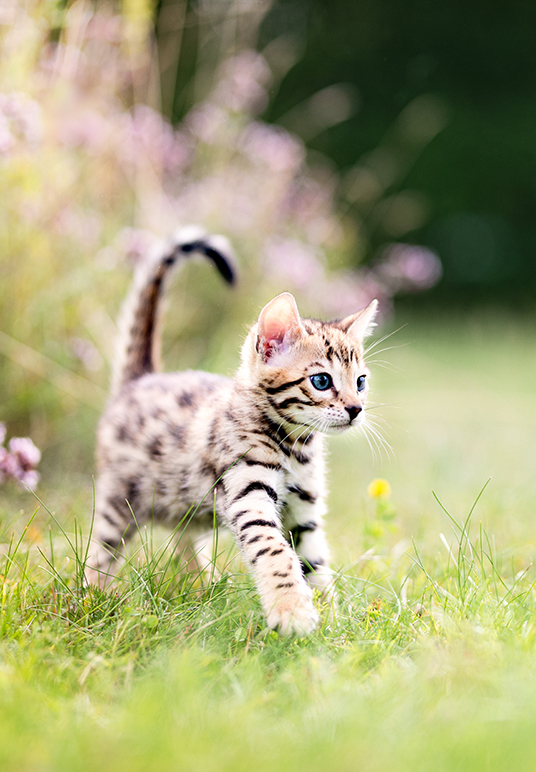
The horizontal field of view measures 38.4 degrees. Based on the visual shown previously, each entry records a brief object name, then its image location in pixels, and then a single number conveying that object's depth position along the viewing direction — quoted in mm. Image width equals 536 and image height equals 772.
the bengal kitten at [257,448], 1644
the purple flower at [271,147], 3695
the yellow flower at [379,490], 2068
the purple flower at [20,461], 1979
